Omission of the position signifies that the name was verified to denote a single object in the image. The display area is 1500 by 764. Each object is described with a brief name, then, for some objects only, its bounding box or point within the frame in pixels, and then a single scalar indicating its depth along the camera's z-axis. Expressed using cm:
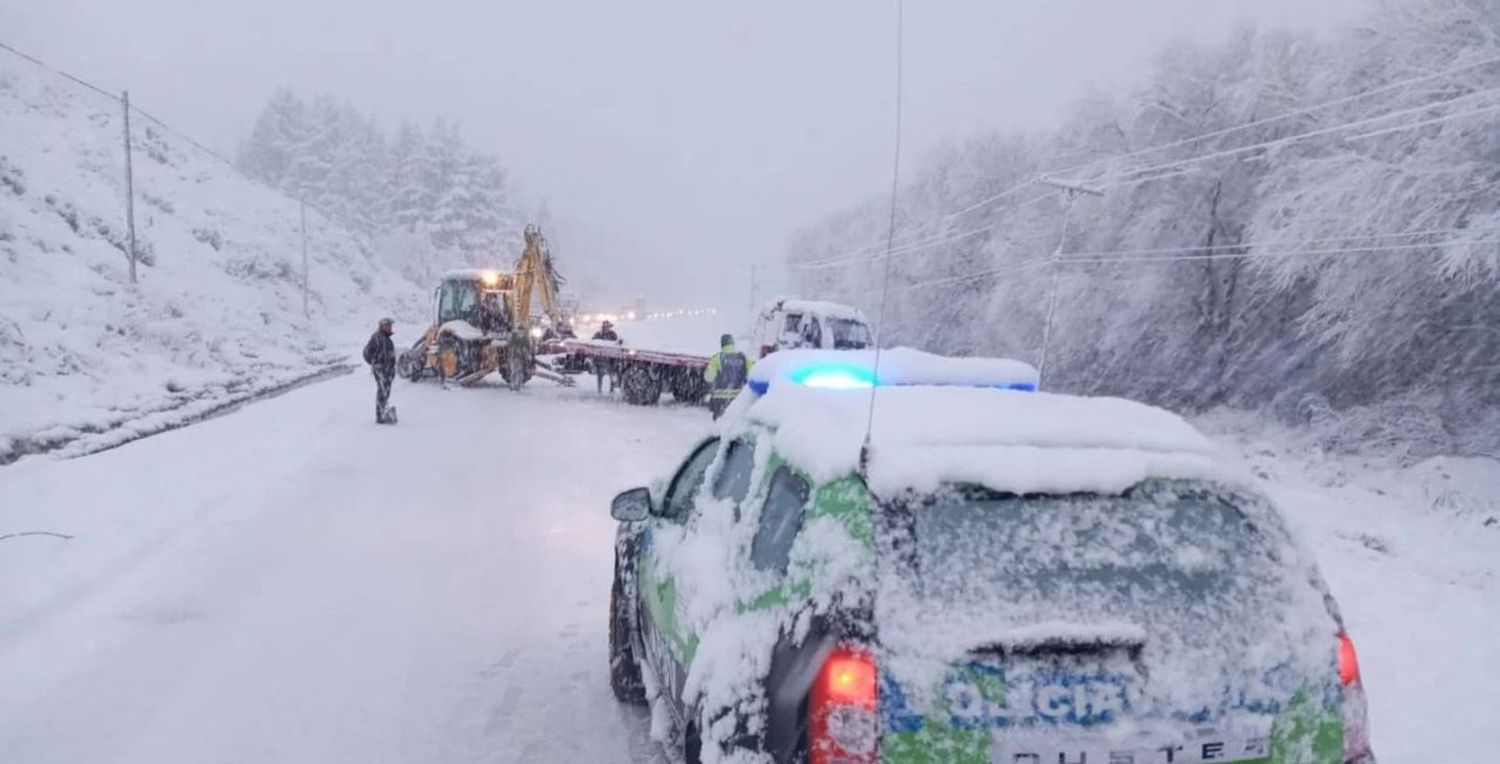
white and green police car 249
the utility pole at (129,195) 2675
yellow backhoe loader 2555
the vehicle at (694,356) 1989
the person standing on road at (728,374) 1638
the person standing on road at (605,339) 2330
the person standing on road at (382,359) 1684
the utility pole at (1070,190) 2556
